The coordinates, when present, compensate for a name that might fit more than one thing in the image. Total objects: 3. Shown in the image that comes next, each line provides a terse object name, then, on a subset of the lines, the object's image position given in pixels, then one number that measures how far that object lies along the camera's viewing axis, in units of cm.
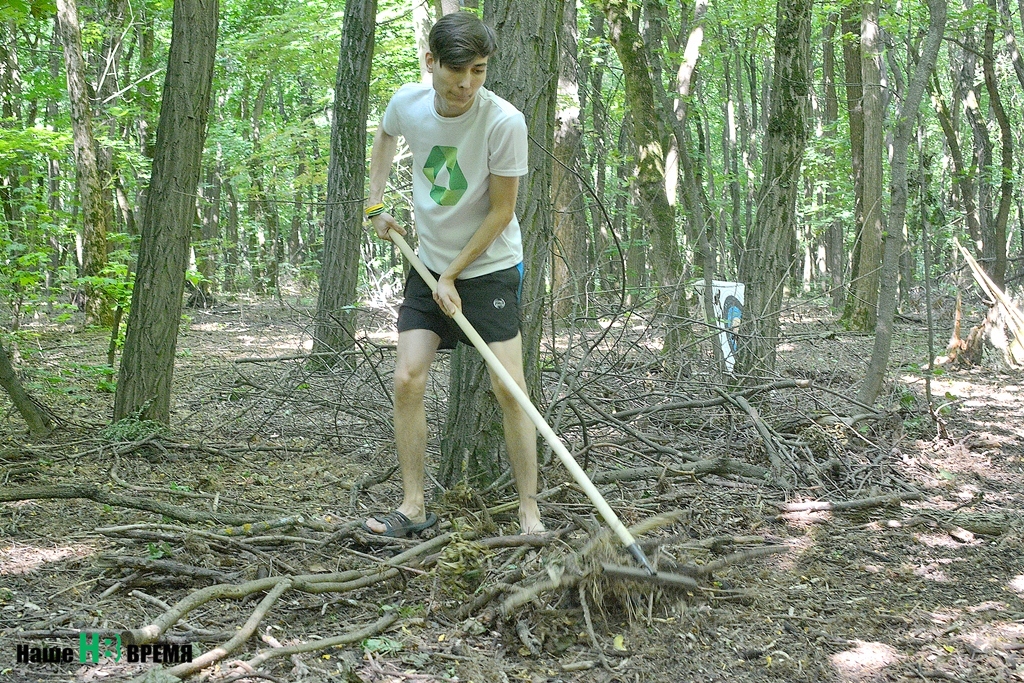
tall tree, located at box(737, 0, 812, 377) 651
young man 335
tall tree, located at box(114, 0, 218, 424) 505
